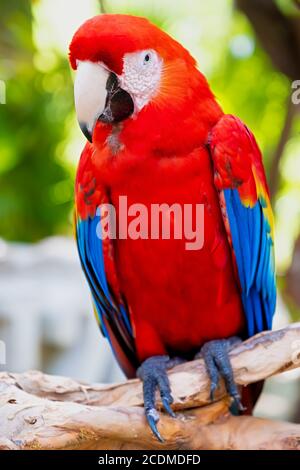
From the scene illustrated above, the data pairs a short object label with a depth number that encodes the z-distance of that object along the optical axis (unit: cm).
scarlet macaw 185
